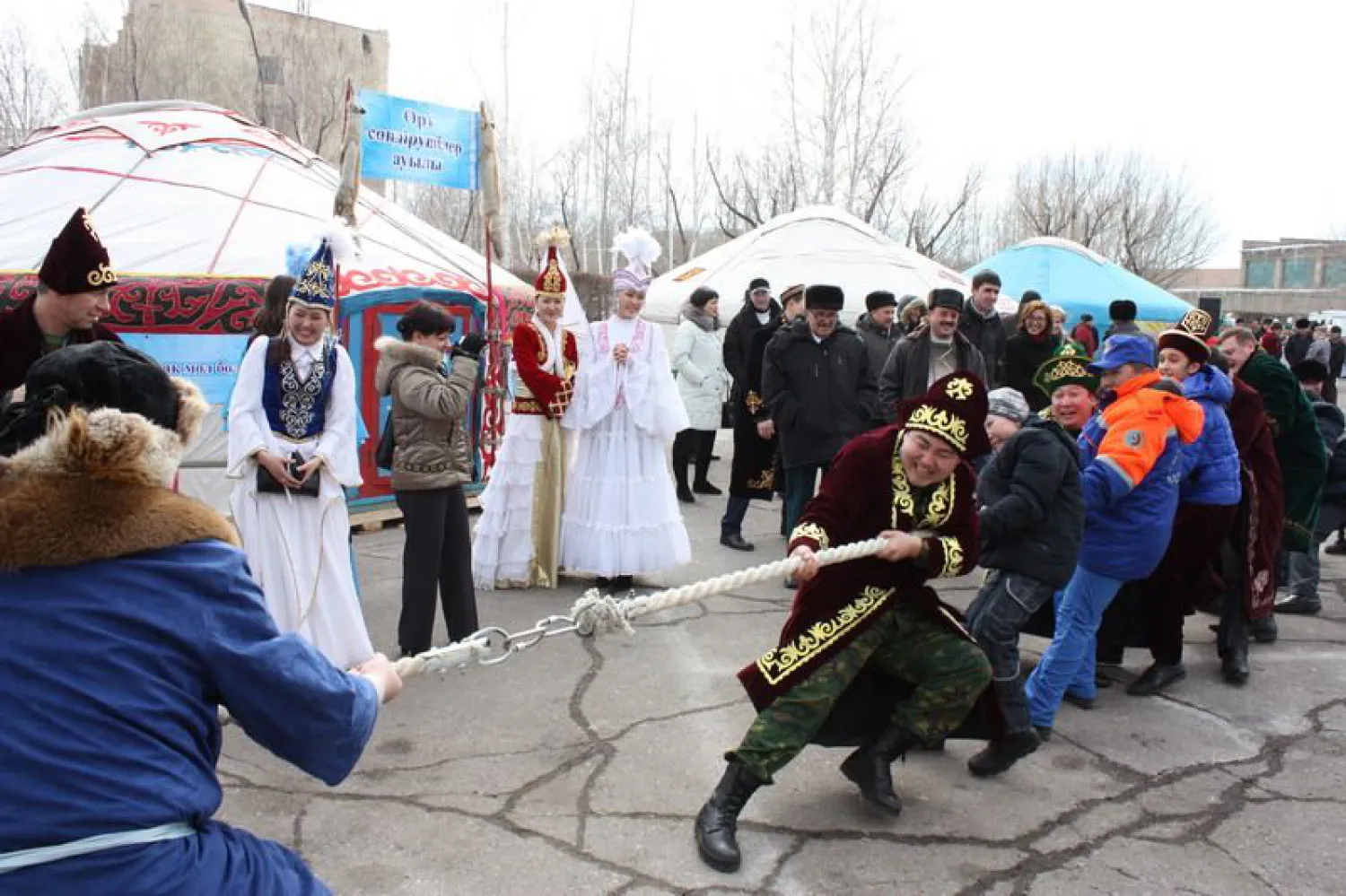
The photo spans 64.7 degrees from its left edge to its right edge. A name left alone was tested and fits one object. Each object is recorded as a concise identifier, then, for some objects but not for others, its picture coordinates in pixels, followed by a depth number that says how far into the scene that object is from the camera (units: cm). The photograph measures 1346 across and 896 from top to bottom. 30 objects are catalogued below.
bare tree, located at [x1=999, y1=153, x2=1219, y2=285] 3962
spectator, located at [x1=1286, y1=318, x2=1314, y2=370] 2052
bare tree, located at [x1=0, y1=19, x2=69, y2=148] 2103
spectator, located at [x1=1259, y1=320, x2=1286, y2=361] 2056
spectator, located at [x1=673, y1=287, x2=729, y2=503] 908
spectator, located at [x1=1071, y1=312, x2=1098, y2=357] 1234
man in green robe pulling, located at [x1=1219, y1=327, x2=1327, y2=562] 549
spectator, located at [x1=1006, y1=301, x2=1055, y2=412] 753
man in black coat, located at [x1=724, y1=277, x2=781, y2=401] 854
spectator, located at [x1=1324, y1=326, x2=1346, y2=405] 2103
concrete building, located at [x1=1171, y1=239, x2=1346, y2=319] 5612
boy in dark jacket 382
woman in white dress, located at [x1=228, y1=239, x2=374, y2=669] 421
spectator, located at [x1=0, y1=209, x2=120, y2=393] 350
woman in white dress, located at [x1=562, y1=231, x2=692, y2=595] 609
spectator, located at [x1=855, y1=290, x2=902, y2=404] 780
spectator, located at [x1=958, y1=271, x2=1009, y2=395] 709
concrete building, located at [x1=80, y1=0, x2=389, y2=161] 2084
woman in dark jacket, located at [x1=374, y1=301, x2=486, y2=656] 472
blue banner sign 643
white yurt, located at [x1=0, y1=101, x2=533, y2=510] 742
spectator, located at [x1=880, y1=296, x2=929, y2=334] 874
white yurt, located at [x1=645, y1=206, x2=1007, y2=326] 1443
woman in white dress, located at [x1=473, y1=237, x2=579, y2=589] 614
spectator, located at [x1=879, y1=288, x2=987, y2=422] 622
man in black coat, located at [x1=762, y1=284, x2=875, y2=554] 629
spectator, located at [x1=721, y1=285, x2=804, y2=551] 730
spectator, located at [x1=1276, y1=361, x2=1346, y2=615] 625
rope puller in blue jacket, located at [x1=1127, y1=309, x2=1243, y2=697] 472
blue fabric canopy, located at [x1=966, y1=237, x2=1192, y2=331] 1747
